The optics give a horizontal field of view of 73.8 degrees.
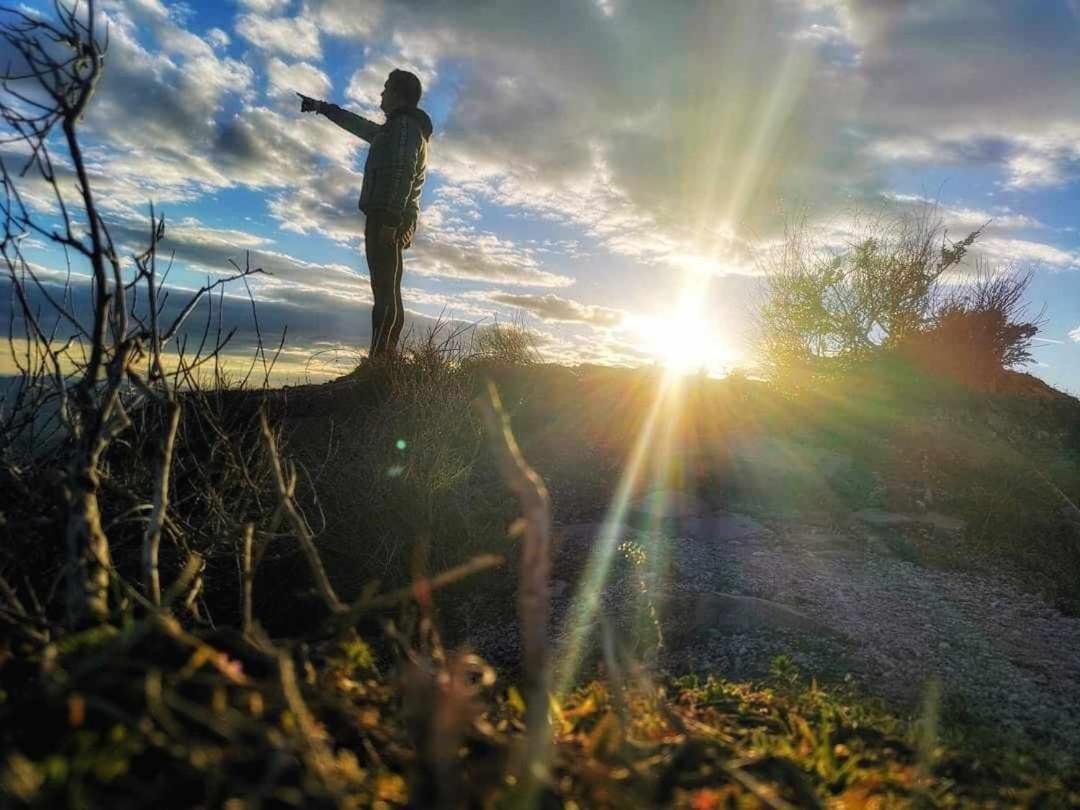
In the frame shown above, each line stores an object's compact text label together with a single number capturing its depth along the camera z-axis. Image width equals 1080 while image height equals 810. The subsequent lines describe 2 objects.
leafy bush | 10.47
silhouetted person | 7.17
